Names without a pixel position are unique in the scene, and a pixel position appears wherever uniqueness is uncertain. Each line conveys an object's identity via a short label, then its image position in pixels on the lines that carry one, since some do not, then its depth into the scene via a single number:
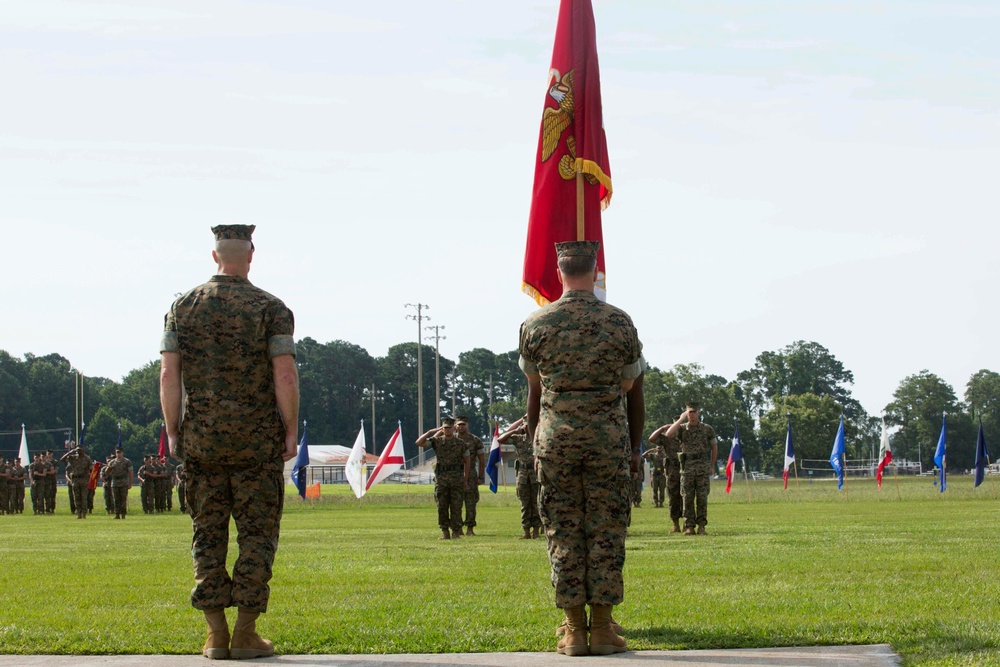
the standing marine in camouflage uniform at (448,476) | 21.94
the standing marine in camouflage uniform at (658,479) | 38.74
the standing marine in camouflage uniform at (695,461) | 21.66
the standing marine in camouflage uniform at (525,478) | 21.41
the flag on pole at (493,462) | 38.47
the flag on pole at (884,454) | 51.81
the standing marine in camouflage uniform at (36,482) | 44.47
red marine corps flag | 11.09
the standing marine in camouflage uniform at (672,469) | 23.51
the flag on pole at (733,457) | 52.28
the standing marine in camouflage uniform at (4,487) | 45.06
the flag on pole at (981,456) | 45.50
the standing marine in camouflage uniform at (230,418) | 7.68
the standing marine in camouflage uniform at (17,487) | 45.28
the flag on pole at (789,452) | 57.43
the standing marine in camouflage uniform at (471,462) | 23.08
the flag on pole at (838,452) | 51.00
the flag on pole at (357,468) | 46.22
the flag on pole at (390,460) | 42.01
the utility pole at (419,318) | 107.21
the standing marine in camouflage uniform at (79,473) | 37.44
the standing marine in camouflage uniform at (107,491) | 38.23
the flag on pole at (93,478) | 40.77
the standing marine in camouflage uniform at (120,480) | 36.69
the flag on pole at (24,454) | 55.03
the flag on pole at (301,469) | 47.94
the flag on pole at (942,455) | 46.81
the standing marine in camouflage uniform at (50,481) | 44.75
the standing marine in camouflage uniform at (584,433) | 7.80
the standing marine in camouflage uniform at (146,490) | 42.66
